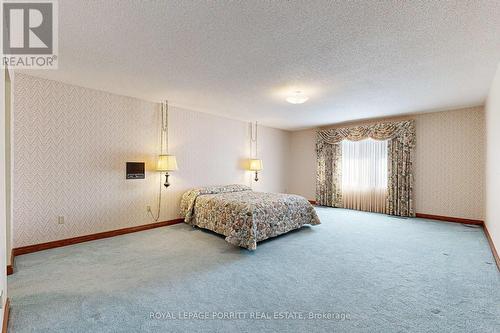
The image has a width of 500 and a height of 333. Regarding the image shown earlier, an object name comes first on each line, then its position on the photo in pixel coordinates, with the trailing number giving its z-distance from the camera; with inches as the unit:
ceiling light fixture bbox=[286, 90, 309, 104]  149.6
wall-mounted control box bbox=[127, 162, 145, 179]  161.9
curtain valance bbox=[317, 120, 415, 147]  210.5
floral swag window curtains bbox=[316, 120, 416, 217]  209.3
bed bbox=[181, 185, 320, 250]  133.5
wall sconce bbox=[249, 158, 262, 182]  244.2
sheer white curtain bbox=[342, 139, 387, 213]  228.1
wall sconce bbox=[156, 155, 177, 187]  169.9
